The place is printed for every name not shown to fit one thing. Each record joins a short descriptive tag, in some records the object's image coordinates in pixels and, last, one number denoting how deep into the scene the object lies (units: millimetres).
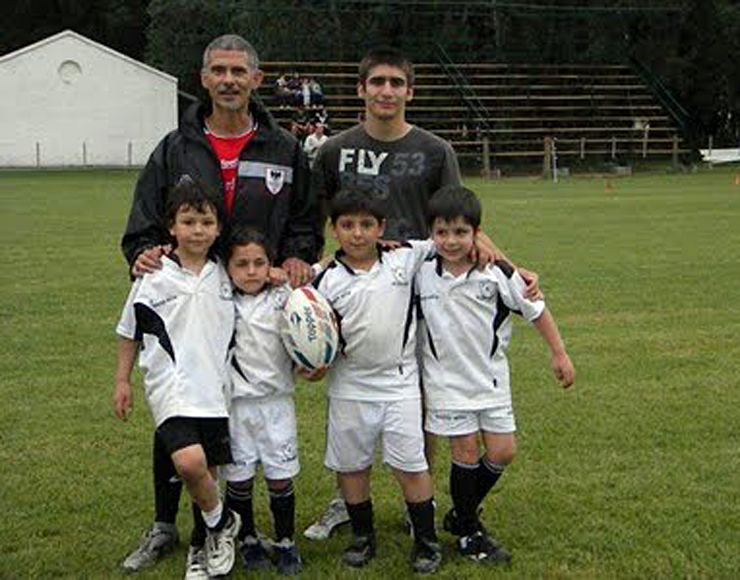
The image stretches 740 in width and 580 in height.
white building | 37781
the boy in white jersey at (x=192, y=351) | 3863
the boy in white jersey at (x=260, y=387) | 4008
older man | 4086
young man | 4320
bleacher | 36344
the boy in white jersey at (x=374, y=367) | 4062
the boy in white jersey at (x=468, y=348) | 4113
